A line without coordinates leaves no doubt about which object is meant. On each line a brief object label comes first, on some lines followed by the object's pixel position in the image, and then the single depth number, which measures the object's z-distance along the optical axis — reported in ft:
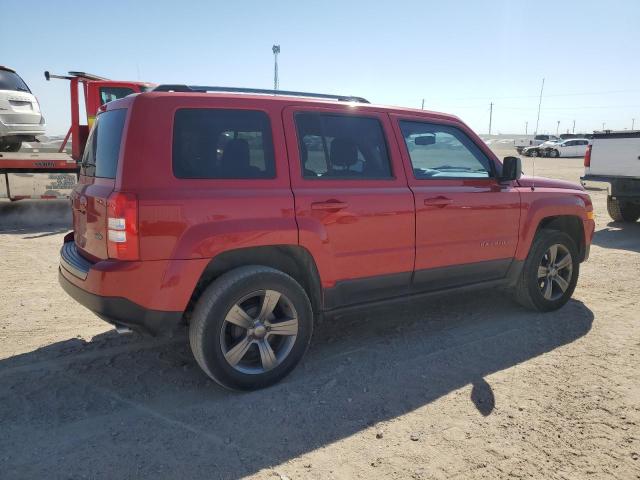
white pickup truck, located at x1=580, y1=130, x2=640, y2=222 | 29.76
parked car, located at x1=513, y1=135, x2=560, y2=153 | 157.33
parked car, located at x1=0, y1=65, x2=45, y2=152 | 34.40
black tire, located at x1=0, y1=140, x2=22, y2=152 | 36.63
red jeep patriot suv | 9.46
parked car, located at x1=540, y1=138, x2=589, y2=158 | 127.24
